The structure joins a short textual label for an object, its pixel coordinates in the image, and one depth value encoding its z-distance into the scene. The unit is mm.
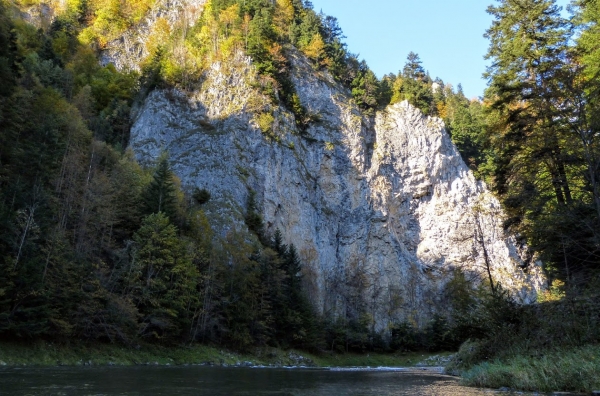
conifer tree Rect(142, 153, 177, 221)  45581
